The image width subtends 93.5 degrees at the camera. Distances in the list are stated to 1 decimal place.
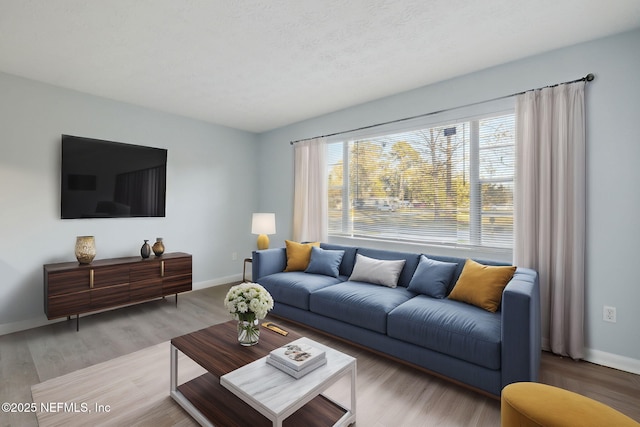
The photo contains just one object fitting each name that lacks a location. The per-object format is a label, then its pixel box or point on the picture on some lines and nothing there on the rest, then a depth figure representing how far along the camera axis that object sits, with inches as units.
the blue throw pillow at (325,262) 138.9
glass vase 76.0
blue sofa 73.7
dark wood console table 117.0
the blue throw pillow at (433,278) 106.9
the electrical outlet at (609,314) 93.7
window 116.7
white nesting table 53.8
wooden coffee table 67.0
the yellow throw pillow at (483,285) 93.0
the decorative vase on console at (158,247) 151.7
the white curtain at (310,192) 171.9
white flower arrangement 74.4
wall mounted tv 133.9
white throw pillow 121.5
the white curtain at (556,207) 97.3
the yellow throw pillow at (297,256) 147.9
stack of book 62.6
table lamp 175.8
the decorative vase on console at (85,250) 127.9
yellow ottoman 45.8
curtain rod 96.9
